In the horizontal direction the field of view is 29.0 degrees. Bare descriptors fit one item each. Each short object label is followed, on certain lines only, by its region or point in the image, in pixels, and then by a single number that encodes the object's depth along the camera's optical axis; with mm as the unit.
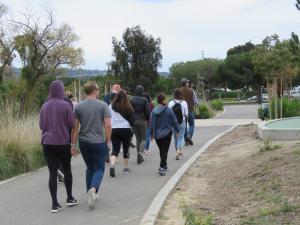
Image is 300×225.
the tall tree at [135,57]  42625
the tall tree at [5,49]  53947
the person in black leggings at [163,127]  10866
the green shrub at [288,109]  22469
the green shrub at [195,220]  6115
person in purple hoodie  7871
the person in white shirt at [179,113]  13023
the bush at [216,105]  41406
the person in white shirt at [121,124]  10711
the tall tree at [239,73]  79125
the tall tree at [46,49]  49625
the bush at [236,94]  89438
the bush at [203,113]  32147
